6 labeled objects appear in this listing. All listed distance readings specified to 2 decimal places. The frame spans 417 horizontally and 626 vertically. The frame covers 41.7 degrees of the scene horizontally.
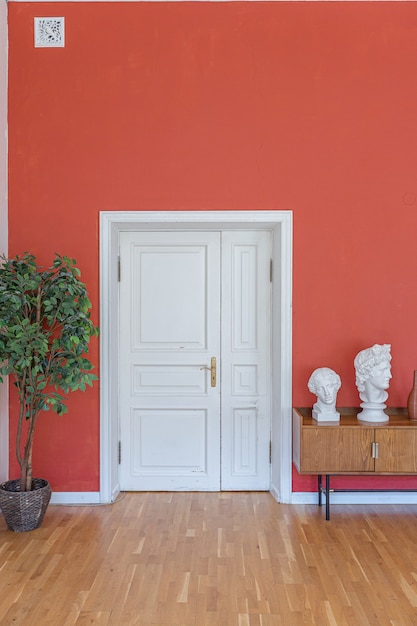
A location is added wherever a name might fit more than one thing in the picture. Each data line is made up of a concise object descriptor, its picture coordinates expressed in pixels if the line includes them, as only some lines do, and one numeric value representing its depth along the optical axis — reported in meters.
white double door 4.50
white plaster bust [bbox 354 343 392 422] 3.86
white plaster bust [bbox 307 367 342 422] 3.85
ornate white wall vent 4.21
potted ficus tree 3.67
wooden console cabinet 3.85
